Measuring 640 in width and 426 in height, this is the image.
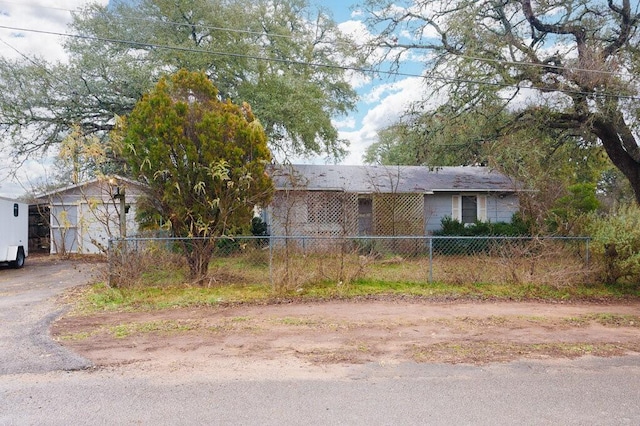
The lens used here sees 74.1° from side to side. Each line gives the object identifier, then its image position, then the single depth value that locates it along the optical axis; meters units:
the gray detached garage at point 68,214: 16.48
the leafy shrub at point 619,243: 8.35
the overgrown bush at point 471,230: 14.59
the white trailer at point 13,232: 13.22
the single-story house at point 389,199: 14.74
